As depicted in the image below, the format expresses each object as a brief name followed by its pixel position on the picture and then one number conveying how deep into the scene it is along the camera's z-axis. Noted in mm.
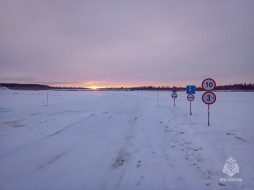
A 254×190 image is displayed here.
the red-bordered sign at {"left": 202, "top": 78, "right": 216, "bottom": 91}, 8672
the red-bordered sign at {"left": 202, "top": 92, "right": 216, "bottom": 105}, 8707
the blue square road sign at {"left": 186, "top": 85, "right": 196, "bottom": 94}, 13707
